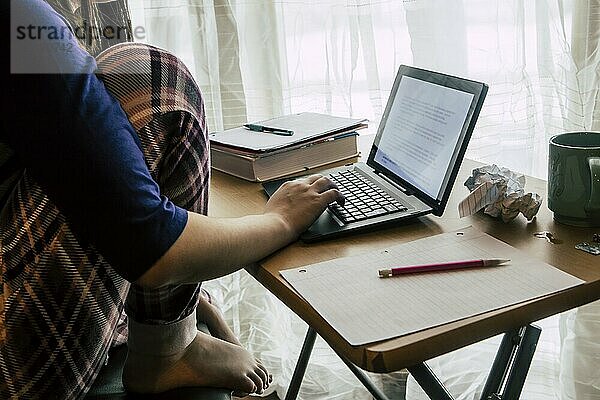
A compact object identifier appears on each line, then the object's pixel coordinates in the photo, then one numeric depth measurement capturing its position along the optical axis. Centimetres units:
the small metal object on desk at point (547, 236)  90
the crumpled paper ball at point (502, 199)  96
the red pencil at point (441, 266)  83
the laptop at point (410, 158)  98
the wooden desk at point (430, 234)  69
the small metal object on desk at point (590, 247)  85
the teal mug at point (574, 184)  91
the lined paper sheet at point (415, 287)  73
